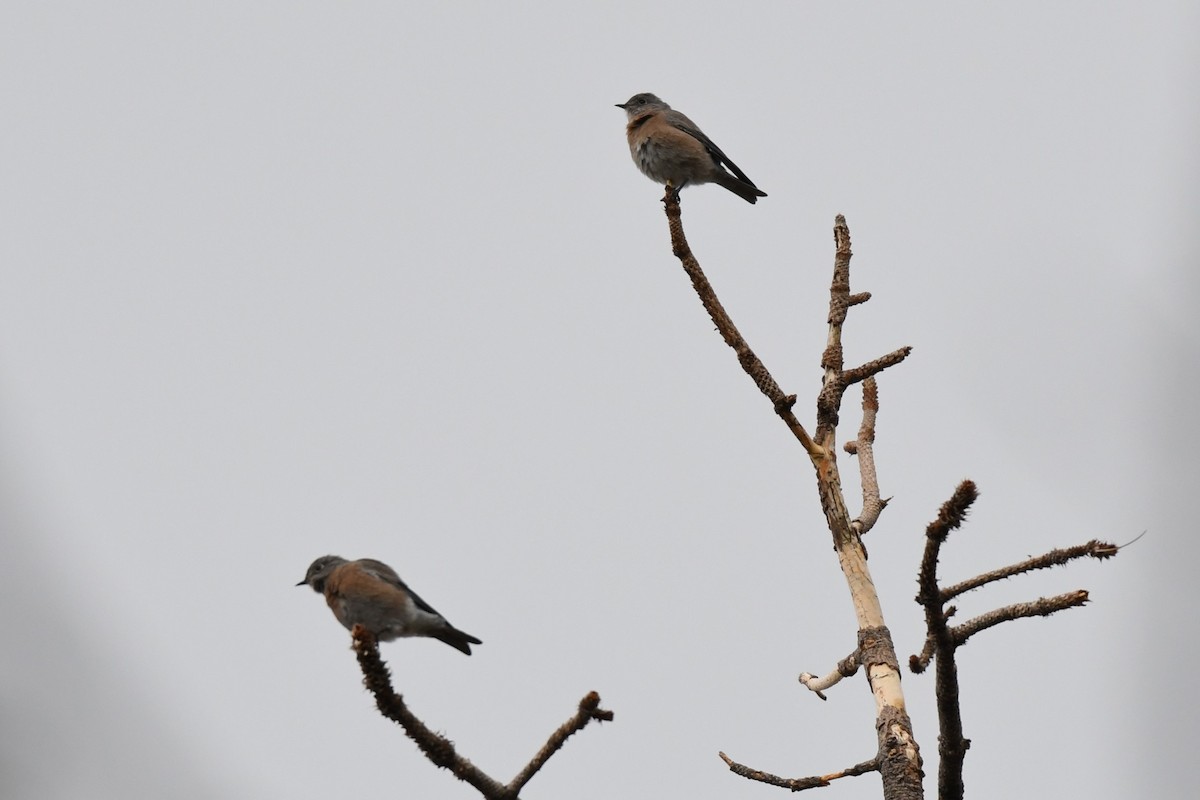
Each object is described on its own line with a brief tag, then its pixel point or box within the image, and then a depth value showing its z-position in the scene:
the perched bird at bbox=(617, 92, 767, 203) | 20.92
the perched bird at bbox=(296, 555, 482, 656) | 12.59
